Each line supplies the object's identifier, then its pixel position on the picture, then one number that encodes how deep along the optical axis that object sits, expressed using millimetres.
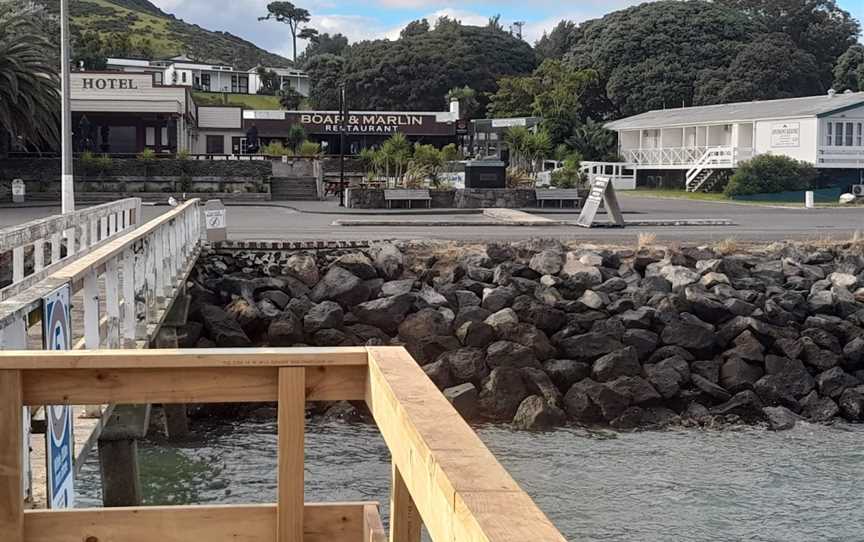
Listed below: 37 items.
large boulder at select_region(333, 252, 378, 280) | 20469
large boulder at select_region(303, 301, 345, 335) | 18188
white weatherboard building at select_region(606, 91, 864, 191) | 56094
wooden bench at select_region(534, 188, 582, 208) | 38688
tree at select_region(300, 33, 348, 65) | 188750
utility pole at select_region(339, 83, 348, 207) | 43375
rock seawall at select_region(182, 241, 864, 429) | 16594
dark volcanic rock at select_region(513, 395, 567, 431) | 15555
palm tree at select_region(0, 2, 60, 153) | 39853
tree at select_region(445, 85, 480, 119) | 89875
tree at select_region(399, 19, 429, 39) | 149500
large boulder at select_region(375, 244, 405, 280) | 20875
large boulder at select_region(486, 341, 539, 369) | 17188
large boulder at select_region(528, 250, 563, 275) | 21016
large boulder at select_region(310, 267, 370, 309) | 19500
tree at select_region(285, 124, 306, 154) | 64000
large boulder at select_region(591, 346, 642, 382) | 17078
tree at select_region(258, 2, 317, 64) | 184000
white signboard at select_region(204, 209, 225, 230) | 21875
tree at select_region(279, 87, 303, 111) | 98250
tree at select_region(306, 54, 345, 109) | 103062
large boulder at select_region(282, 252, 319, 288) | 20547
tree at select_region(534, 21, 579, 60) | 114250
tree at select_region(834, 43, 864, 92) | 91000
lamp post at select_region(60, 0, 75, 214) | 25469
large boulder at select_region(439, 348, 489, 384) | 16828
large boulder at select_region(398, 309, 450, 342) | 18172
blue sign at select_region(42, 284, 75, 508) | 5250
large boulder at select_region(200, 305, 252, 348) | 17641
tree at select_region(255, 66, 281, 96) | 121250
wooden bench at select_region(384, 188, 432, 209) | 37281
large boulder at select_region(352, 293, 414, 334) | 18656
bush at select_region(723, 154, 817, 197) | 53188
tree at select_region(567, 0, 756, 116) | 87875
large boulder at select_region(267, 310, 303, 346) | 17938
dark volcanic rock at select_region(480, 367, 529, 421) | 16016
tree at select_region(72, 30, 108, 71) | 93075
